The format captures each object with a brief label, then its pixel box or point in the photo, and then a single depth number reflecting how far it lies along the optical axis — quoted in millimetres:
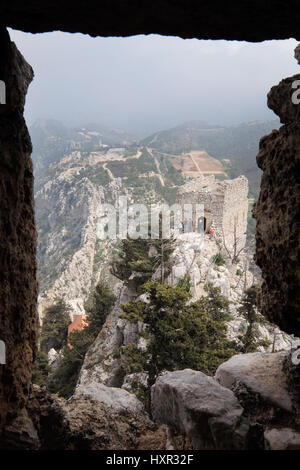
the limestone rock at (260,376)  4062
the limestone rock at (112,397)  4629
